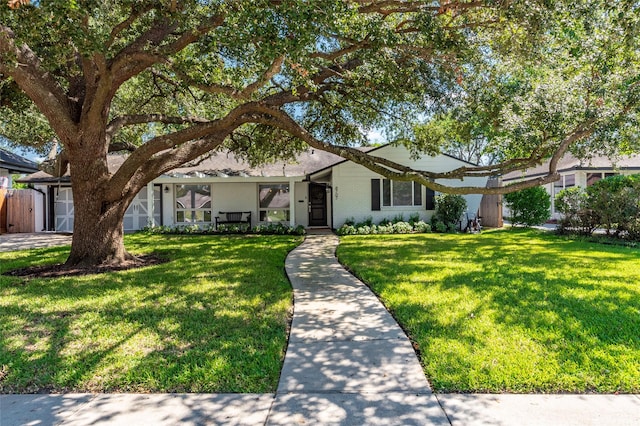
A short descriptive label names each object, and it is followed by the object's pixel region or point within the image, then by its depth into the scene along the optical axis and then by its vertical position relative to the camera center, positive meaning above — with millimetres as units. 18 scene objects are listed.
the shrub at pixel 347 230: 15145 -536
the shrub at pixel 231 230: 15875 -472
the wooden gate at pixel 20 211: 17484 +460
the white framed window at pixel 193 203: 18078 +726
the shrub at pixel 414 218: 16347 -107
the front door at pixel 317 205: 19266 +595
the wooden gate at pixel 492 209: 18075 +256
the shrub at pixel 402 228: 15648 -501
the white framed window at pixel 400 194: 16859 +943
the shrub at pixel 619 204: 11812 +284
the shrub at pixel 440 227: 15938 -489
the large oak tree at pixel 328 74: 5934 +2978
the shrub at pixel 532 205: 16406 +369
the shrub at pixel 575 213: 12953 +12
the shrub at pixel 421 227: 15844 -477
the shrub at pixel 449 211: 16297 +176
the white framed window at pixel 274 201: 18156 +771
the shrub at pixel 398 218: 16625 -99
